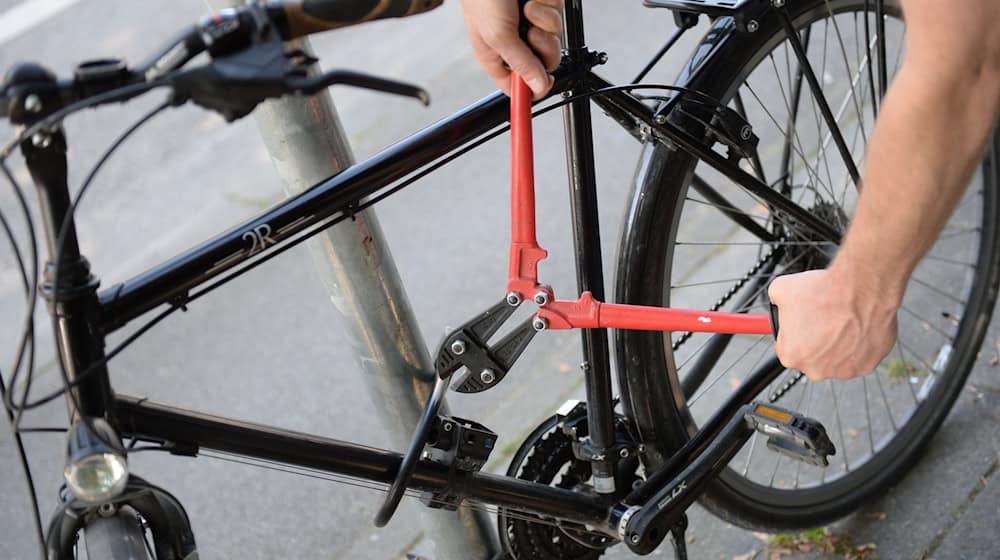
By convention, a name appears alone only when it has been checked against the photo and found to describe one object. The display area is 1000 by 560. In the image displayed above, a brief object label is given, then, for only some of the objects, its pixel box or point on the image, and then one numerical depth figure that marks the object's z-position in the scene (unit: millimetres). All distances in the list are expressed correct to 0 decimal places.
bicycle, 1657
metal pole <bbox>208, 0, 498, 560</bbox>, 2039
